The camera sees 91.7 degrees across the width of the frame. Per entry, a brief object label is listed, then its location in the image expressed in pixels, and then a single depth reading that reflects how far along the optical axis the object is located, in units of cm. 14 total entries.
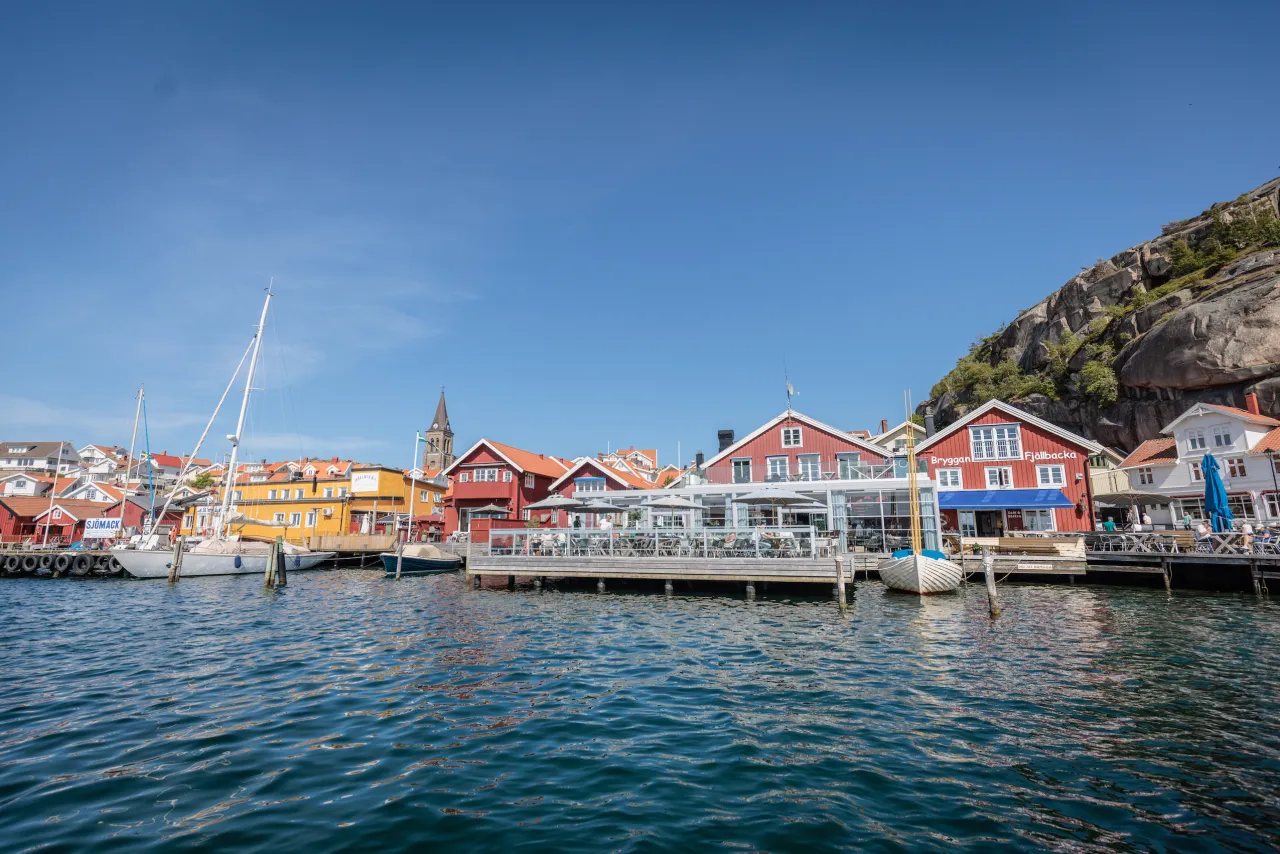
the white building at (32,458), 10906
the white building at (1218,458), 3538
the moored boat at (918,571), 2388
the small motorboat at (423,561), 3809
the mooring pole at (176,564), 3416
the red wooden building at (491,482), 5062
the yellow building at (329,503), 5897
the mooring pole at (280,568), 3047
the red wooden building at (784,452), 3866
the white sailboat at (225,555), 3700
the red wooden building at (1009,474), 3566
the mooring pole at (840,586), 2112
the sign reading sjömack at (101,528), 4925
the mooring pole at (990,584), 1917
